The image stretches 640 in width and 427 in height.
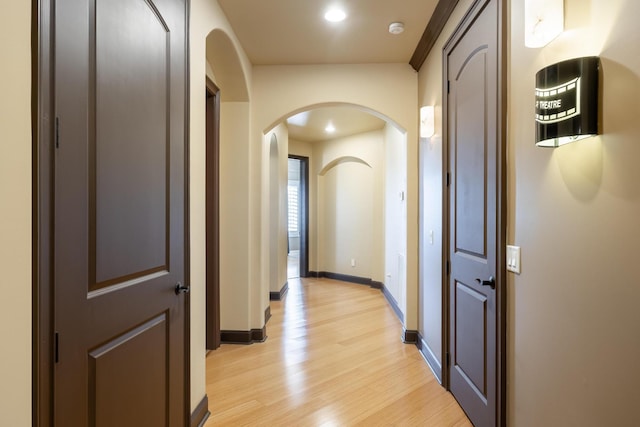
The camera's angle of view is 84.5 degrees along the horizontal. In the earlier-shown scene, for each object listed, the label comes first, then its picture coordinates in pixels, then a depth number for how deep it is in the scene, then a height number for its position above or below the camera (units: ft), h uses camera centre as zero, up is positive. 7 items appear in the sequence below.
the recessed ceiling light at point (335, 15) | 8.43 +4.87
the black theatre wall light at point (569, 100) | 3.66 +1.24
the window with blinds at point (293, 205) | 32.91 +0.91
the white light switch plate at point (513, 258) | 5.29 -0.68
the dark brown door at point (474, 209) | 6.00 +0.09
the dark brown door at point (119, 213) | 3.34 +0.02
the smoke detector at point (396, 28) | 8.95 +4.82
